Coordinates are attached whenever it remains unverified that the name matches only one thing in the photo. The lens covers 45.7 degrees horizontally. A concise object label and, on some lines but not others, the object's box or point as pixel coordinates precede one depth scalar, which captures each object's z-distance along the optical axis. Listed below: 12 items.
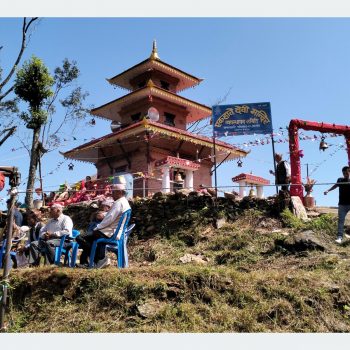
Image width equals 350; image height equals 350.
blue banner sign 11.02
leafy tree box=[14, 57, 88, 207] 16.08
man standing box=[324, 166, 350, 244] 7.91
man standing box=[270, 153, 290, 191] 9.94
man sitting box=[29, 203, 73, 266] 6.53
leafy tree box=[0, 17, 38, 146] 14.67
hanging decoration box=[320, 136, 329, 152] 12.09
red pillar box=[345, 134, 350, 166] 12.12
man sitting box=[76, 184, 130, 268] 6.14
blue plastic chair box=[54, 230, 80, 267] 6.52
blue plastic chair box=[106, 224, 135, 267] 6.27
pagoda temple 17.67
